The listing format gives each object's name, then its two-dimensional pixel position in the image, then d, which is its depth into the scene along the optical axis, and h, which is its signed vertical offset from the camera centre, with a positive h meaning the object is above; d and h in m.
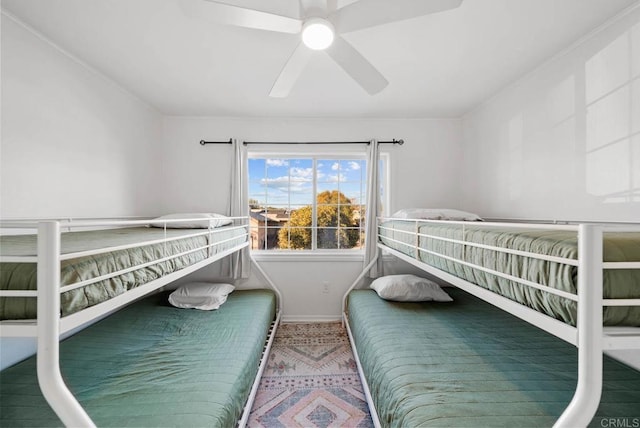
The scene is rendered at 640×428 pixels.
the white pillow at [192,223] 2.53 -0.08
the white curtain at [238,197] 3.05 +0.21
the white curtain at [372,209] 3.06 +0.09
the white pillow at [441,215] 2.49 +0.03
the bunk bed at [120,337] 0.83 -0.85
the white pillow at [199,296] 2.47 -0.78
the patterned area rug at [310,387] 1.68 -1.26
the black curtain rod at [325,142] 3.12 +0.87
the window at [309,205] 3.30 +0.15
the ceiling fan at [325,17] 1.16 +0.92
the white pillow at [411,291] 2.48 -0.69
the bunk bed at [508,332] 0.77 -0.79
